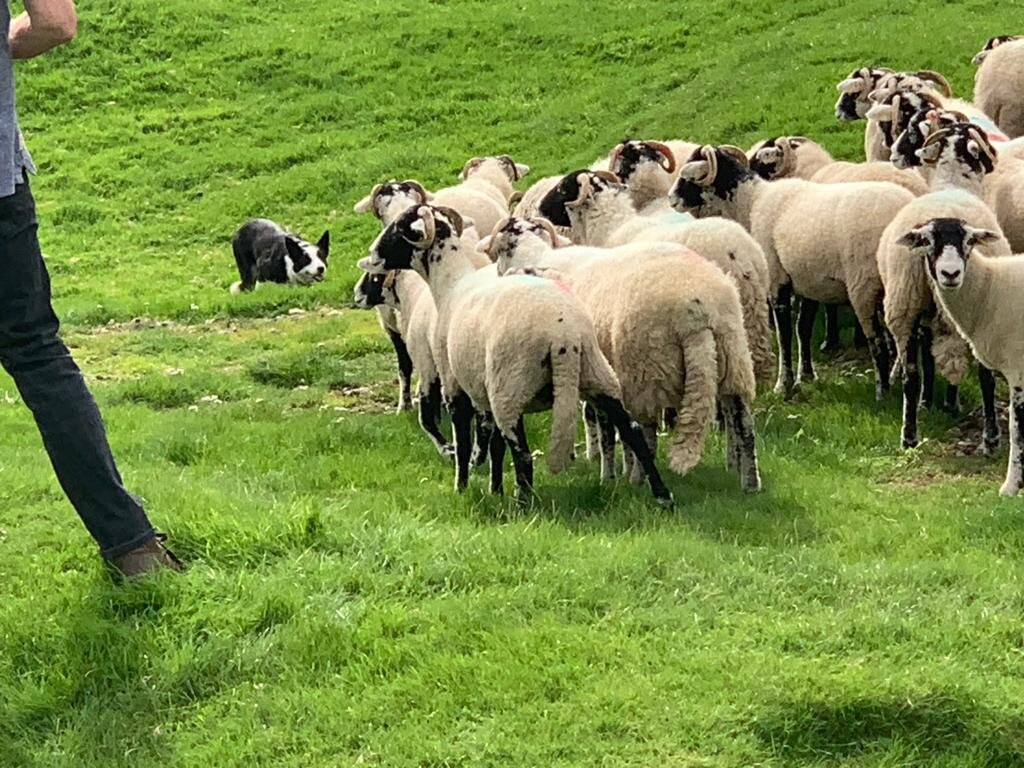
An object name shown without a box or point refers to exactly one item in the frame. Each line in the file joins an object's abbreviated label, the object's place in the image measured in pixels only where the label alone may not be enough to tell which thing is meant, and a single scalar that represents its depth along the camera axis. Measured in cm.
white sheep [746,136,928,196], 1040
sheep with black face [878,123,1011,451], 855
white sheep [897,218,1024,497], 767
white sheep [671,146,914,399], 939
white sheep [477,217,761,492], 722
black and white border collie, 1686
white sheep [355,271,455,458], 943
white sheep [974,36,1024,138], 1358
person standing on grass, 495
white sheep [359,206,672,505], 701
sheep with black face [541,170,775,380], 852
